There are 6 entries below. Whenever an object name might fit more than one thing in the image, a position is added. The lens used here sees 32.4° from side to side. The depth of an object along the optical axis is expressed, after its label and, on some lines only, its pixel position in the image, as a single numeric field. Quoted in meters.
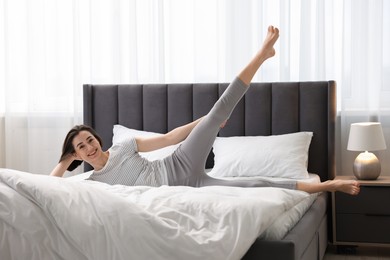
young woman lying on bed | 3.73
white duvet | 2.36
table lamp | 4.26
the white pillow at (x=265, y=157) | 4.34
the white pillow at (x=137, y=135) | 4.62
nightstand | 4.19
